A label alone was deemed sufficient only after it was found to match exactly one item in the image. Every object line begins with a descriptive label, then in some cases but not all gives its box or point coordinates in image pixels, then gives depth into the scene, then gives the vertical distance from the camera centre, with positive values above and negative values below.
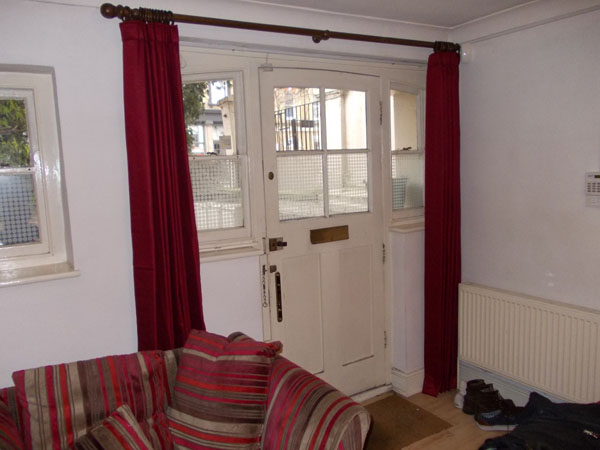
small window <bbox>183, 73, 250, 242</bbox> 2.52 +0.16
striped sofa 1.58 -0.78
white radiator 2.52 -0.96
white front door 2.77 -0.24
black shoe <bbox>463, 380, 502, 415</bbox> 2.88 -1.35
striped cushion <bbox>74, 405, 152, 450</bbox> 1.64 -0.85
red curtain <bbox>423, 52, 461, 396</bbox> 3.03 -0.30
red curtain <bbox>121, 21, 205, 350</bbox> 2.11 -0.01
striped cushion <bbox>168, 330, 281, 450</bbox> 1.80 -0.81
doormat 2.73 -1.48
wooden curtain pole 2.05 +0.77
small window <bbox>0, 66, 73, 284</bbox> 2.10 +0.07
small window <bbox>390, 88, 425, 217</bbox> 3.22 +0.17
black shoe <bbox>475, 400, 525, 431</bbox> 2.80 -1.42
